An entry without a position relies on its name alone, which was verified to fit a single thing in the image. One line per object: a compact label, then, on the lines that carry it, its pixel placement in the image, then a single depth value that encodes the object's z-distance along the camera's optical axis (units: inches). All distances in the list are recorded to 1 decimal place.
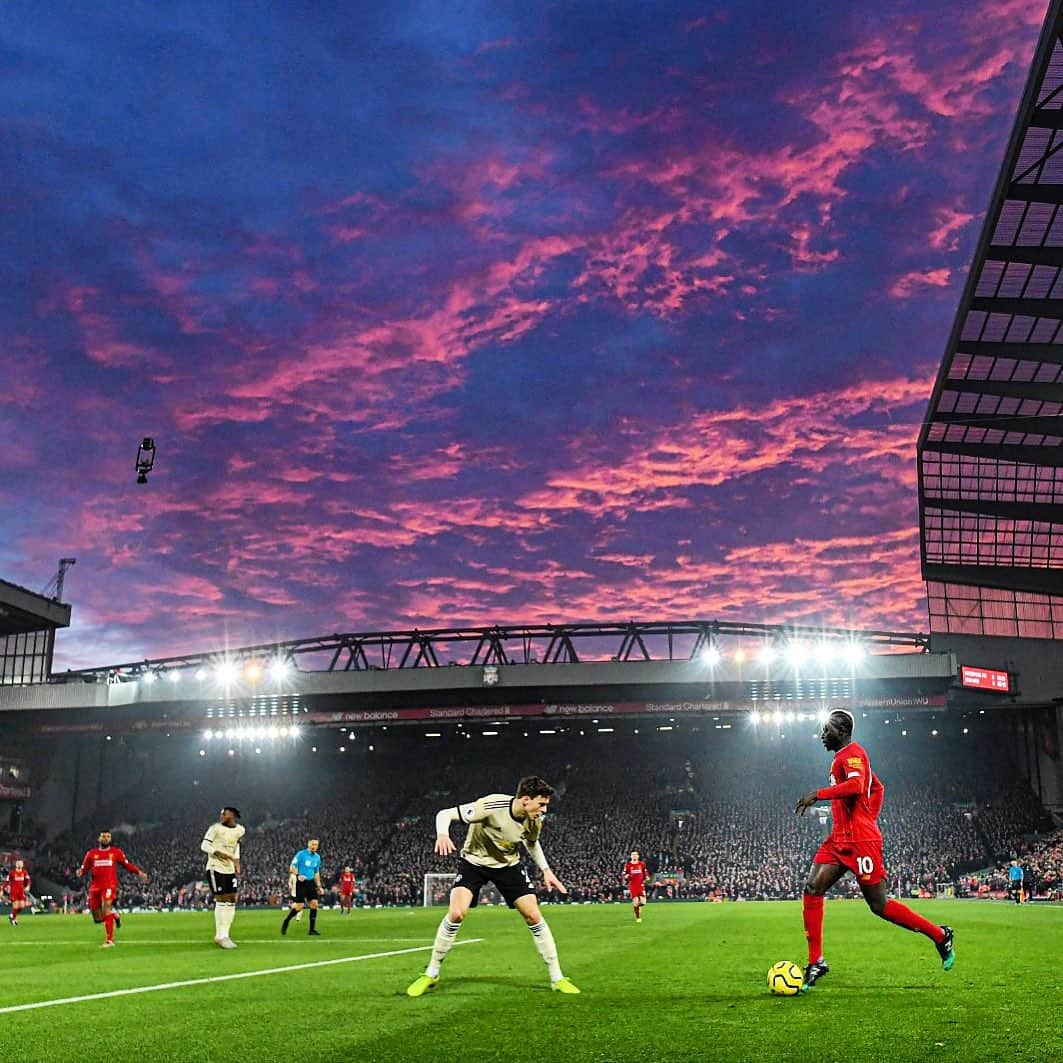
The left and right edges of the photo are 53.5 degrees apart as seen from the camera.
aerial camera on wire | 1387.8
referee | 825.5
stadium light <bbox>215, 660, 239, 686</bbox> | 2397.9
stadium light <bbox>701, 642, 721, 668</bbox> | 2265.0
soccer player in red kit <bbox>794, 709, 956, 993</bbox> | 364.8
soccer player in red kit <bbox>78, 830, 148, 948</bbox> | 743.1
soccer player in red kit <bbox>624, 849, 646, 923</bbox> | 1062.6
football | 354.0
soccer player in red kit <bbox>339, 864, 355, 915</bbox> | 1465.3
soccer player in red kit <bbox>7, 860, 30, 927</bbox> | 1245.7
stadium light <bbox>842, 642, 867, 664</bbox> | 2197.3
